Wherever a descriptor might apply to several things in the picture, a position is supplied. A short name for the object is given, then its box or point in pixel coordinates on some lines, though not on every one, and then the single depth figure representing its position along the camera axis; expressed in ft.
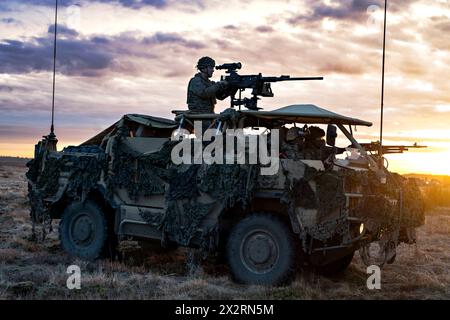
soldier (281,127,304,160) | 28.25
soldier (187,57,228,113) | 33.91
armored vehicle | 26.53
